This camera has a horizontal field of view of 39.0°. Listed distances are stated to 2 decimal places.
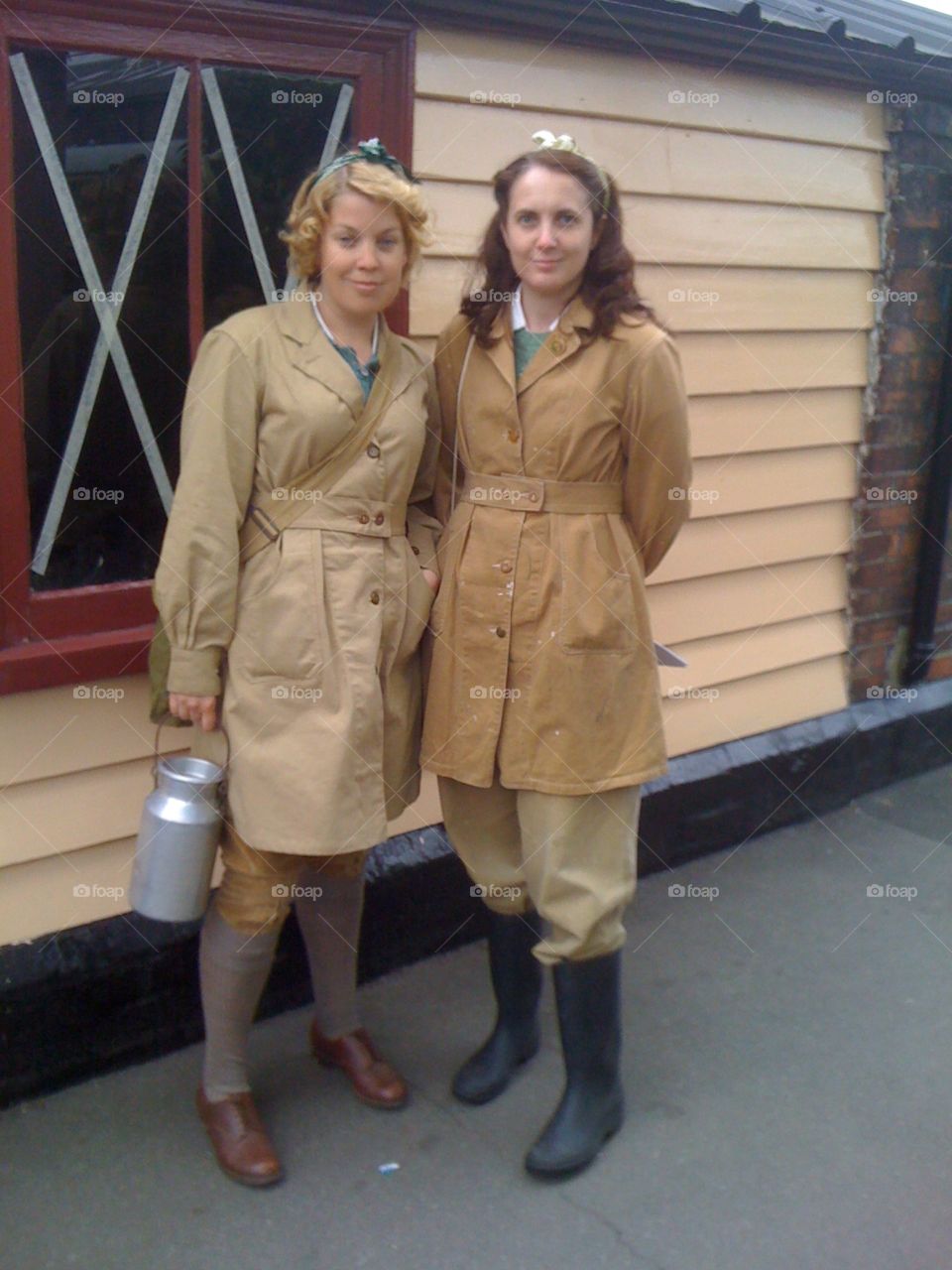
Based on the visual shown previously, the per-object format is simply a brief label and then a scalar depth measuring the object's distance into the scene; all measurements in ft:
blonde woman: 8.77
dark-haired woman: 9.19
